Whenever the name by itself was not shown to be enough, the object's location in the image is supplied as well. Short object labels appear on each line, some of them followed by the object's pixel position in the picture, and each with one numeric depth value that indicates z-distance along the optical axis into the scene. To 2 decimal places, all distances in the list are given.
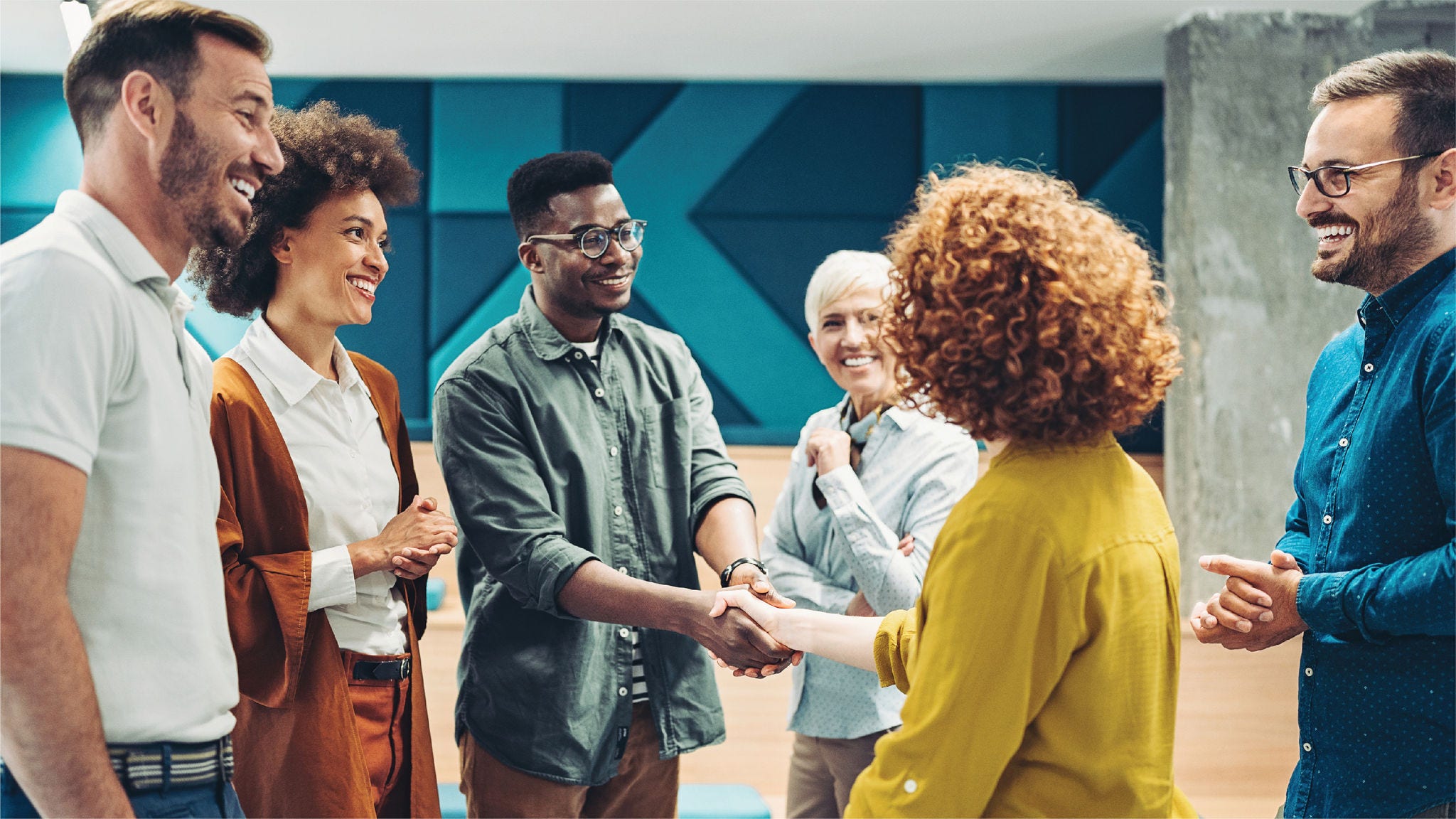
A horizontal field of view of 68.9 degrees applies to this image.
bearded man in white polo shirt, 1.10
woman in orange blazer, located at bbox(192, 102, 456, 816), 1.71
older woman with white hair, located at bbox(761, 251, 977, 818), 2.17
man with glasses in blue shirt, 1.46
